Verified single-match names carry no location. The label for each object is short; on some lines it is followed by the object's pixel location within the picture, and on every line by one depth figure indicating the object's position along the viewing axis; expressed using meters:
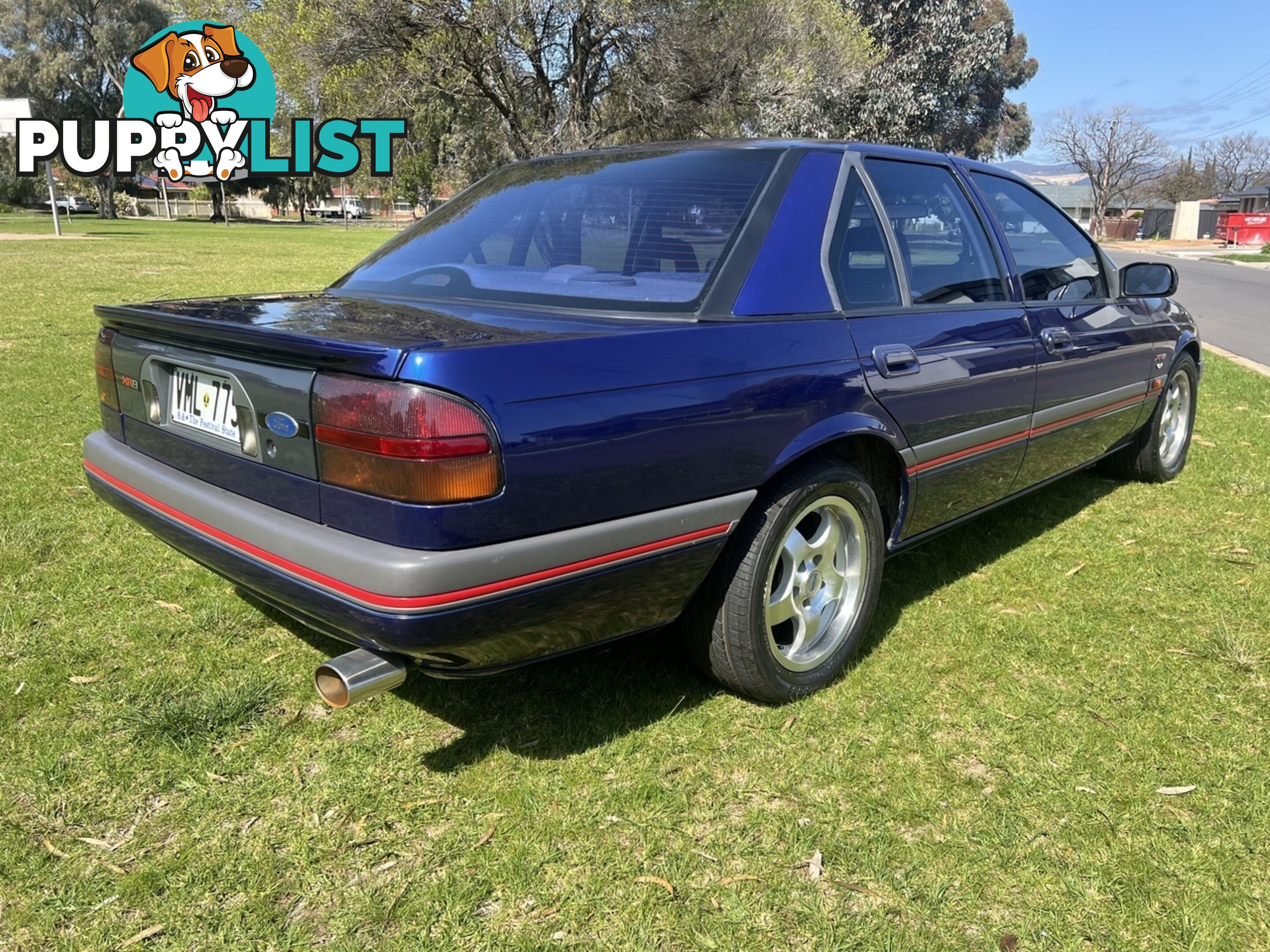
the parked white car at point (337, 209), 86.44
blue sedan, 1.96
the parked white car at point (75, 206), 59.40
